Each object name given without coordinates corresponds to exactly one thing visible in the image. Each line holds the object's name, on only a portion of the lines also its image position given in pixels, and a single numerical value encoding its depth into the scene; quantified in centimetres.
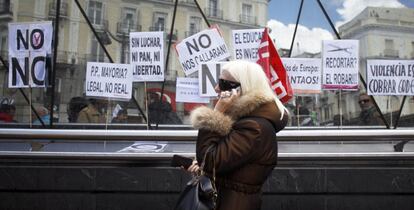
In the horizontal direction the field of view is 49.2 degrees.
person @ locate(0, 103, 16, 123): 769
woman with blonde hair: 257
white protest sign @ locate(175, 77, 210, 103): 750
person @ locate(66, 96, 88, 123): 781
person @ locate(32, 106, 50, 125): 770
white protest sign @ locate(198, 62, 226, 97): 700
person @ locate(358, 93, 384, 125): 774
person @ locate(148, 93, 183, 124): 792
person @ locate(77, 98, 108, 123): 782
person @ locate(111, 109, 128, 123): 798
